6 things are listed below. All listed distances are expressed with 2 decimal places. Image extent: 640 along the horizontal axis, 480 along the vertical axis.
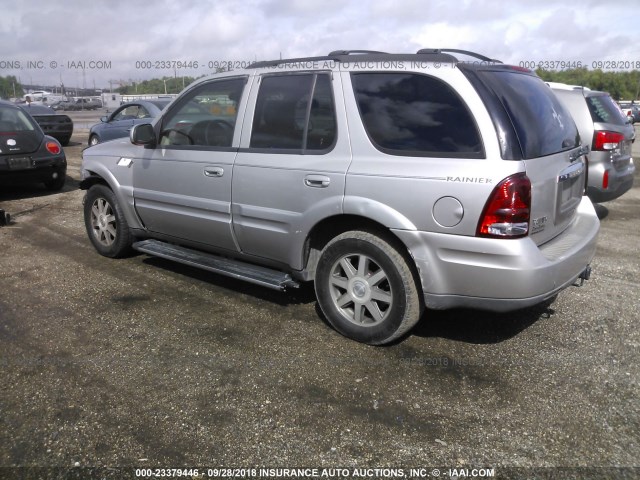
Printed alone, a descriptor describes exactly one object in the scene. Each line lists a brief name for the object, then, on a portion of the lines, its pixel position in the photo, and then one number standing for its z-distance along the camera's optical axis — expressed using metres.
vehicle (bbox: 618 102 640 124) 38.58
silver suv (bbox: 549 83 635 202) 6.70
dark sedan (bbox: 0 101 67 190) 8.24
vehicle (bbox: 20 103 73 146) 15.98
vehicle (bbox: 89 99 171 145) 13.13
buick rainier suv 3.14
